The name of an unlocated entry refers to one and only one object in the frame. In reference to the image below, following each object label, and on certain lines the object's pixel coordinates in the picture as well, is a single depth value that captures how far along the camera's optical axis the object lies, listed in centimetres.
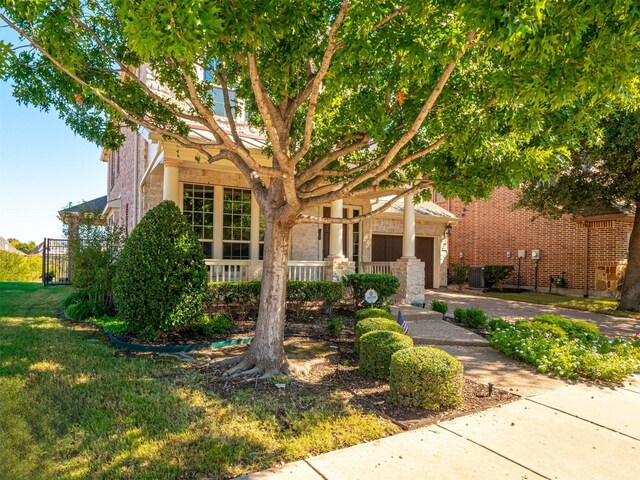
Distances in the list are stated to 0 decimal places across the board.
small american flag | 683
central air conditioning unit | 1869
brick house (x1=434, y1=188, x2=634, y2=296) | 1562
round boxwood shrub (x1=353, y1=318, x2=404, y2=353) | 611
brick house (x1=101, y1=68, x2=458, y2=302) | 1002
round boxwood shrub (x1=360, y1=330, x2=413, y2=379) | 521
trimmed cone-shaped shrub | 647
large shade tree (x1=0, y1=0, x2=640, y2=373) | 313
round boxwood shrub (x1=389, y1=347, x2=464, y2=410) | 430
